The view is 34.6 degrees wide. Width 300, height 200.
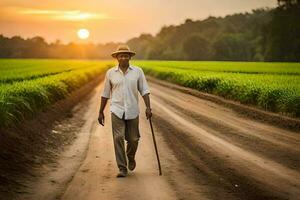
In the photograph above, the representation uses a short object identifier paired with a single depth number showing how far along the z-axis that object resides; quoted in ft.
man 27.20
